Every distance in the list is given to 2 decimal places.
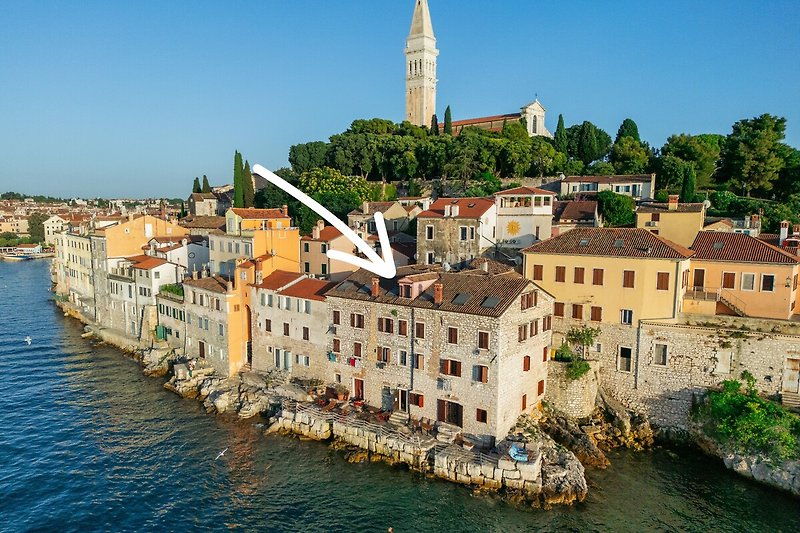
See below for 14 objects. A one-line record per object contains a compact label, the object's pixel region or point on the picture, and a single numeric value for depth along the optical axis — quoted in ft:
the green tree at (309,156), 291.99
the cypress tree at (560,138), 290.97
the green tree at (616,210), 169.78
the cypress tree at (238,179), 272.10
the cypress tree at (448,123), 332.35
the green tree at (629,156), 234.38
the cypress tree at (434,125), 344.67
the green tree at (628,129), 283.07
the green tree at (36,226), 508.94
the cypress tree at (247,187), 273.21
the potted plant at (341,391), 115.15
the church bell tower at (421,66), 401.70
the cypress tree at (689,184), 188.65
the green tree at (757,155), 202.28
